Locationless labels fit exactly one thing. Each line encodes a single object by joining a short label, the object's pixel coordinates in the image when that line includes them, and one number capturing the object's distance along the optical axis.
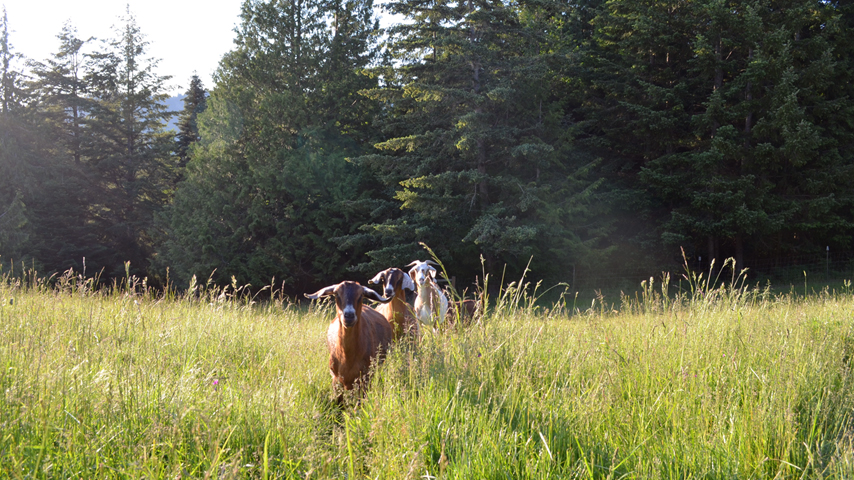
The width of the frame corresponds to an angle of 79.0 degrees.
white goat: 7.23
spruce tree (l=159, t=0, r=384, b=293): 21.28
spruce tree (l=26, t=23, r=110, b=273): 26.28
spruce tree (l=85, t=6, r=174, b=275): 28.88
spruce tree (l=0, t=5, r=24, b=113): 25.47
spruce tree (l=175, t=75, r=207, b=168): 35.97
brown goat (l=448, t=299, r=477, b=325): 6.71
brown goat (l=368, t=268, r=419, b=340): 6.57
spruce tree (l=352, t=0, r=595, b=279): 17.33
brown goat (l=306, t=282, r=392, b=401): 4.78
